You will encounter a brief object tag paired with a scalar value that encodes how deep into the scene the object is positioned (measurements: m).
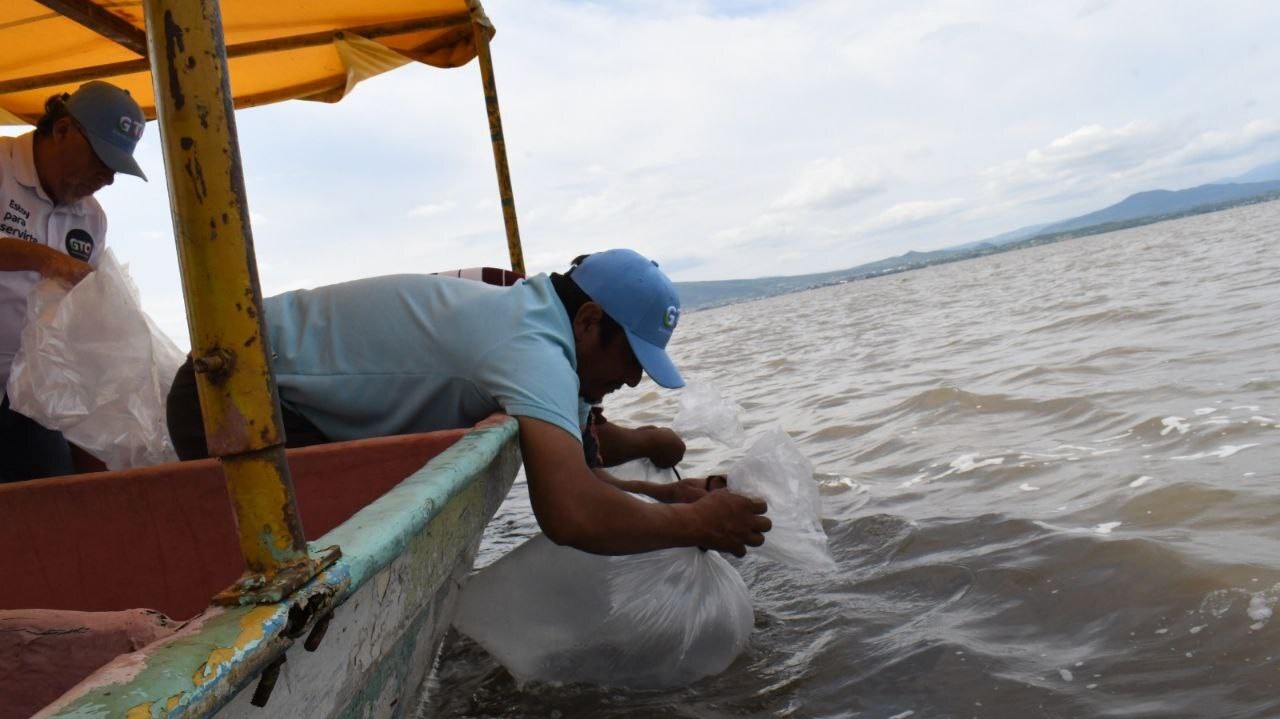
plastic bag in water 2.10
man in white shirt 2.46
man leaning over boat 1.82
